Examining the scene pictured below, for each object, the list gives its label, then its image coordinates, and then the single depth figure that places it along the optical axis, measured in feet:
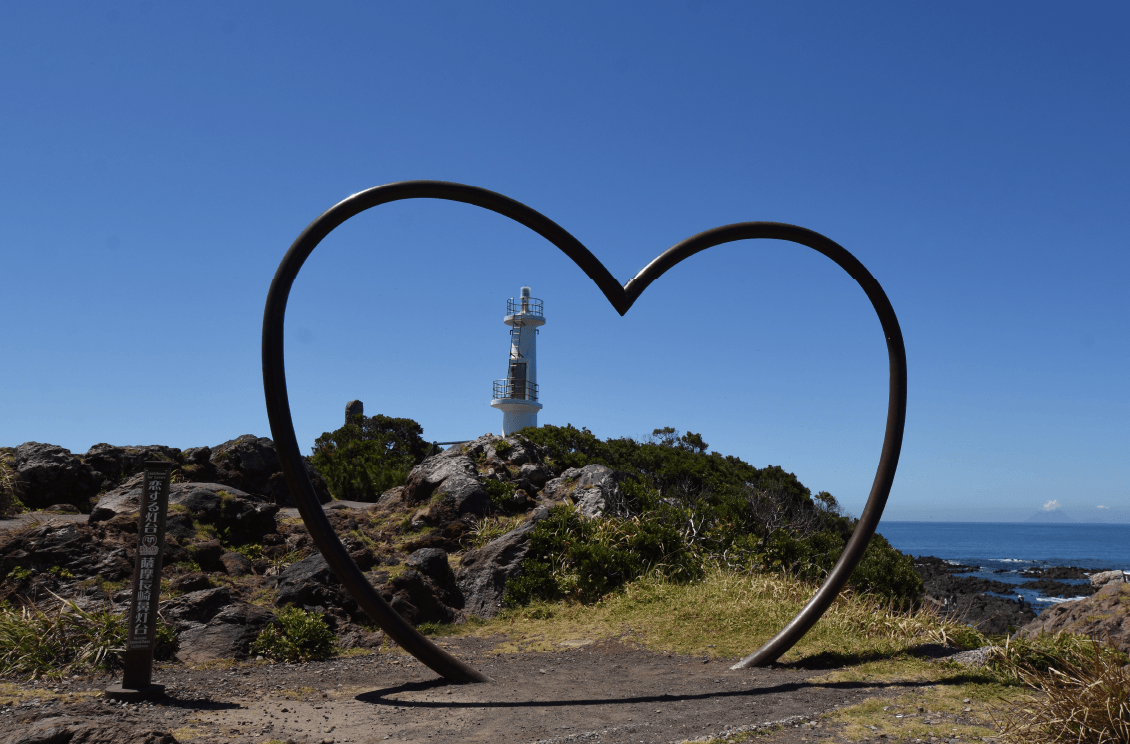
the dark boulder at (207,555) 36.31
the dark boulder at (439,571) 38.40
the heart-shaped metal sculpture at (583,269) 23.99
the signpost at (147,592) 21.66
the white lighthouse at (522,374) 135.74
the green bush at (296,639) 28.99
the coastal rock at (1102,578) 78.89
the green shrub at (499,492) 49.85
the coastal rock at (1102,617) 36.37
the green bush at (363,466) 72.23
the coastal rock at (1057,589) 155.32
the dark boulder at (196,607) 29.45
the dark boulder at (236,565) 37.50
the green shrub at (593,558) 39.14
